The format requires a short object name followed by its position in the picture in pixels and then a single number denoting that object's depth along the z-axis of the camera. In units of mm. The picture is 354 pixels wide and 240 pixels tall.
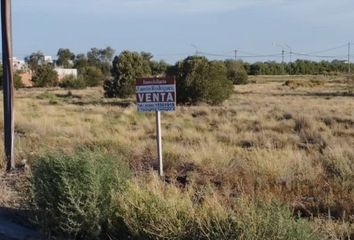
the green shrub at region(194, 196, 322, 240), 5230
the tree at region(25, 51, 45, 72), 153688
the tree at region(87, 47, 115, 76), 164875
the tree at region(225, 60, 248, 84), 99938
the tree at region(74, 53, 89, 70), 157600
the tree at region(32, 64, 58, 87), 103438
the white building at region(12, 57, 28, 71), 133375
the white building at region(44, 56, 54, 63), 167688
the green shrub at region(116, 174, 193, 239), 6051
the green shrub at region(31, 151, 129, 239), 6840
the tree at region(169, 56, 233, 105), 44312
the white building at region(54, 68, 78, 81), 116625
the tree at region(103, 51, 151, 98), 55156
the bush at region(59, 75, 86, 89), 97312
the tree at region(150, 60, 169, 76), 69188
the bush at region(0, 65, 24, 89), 95625
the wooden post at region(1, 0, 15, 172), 12477
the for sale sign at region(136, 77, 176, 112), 10820
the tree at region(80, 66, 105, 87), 107875
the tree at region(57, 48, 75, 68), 165125
